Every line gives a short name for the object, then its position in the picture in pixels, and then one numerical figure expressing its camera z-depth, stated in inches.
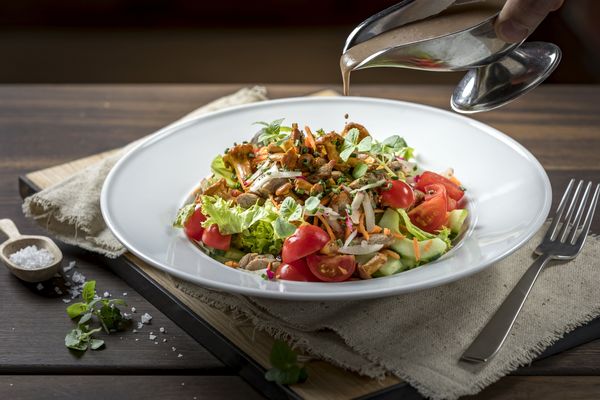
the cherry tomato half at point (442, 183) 93.1
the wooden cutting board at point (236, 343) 67.5
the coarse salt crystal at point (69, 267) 90.7
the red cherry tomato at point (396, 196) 85.8
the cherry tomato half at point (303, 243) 76.9
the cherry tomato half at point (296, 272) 77.5
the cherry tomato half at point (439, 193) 89.2
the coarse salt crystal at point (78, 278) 88.0
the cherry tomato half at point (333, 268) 77.1
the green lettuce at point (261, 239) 83.7
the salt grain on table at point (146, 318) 80.1
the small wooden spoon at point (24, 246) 87.0
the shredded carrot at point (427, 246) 80.5
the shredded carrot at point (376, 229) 83.3
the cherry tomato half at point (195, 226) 86.4
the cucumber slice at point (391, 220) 86.0
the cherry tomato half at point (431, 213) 87.8
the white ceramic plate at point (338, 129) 72.2
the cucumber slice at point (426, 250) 80.4
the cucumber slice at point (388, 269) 78.8
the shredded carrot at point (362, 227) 82.0
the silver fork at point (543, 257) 71.4
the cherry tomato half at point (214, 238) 83.4
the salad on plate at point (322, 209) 78.5
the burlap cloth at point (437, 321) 69.3
